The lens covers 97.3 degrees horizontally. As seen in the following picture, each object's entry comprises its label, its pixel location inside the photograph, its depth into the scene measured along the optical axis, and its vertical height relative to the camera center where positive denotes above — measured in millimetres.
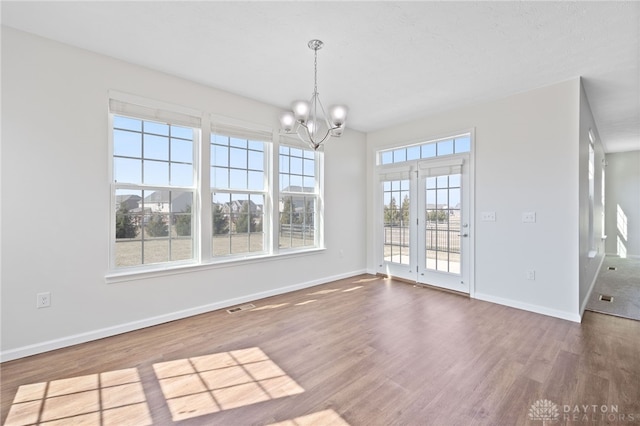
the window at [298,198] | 4363 +246
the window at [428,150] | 4277 +1068
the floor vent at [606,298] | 3871 -1190
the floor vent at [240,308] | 3529 -1223
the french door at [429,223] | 4234 -160
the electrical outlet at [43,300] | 2492 -773
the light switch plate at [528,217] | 3535 -46
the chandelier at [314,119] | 2607 +957
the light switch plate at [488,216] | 3882 -38
